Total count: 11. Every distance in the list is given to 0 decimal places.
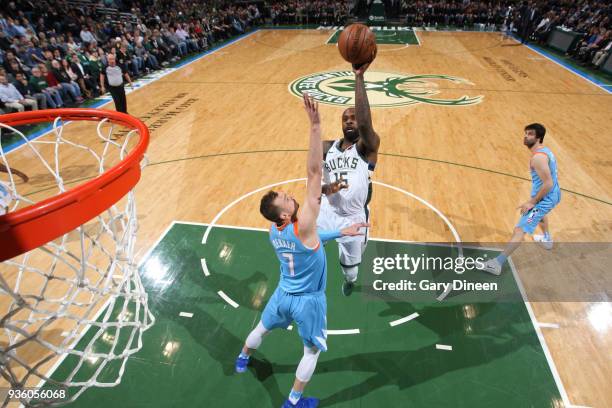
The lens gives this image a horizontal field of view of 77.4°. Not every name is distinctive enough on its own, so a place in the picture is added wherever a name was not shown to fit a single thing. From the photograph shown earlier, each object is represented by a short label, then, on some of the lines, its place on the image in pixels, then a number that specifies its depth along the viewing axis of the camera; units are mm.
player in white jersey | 3312
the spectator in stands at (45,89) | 8820
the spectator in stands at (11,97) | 7904
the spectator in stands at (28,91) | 8555
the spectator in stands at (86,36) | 12875
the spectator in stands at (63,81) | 9359
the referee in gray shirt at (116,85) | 7570
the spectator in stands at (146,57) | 12947
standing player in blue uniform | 3916
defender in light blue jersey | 2379
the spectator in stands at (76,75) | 9875
